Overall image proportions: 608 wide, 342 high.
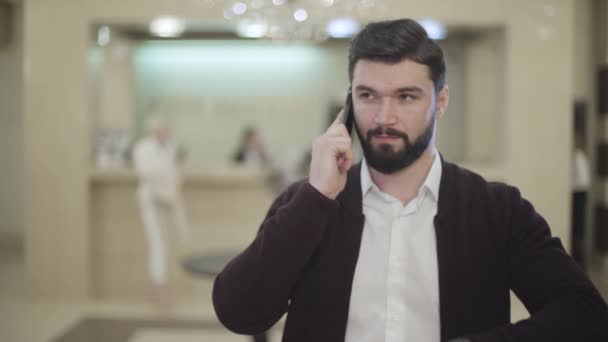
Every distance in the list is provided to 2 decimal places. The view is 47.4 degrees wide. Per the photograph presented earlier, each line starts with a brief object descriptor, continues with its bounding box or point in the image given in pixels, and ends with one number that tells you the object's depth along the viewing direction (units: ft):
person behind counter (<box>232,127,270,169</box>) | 29.30
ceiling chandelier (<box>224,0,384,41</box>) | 15.98
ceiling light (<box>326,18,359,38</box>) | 21.86
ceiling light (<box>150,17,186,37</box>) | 31.24
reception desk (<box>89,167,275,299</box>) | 23.07
